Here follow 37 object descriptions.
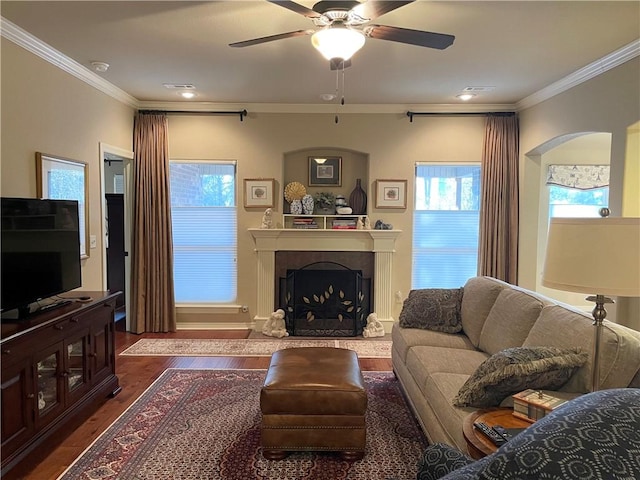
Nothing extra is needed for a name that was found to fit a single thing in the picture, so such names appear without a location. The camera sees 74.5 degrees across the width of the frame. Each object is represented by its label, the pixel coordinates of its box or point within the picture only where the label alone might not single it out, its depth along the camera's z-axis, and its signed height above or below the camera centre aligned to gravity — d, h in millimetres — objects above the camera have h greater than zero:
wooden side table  1568 -863
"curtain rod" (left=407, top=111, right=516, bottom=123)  5055 +1198
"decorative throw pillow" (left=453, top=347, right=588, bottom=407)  1850 -703
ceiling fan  2096 +997
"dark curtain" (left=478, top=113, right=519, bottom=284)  4988 +225
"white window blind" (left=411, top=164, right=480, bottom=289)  5230 -144
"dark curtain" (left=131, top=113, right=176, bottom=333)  4941 -64
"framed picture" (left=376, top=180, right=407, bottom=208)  5145 +245
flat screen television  2434 -256
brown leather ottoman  2402 -1165
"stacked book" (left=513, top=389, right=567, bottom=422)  1699 -777
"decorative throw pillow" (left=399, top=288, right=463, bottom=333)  3402 -802
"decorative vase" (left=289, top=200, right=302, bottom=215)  5156 +68
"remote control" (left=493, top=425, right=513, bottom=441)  1588 -838
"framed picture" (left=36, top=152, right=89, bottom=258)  3234 +240
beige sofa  1874 -784
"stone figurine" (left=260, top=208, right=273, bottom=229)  5094 -81
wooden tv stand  2219 -990
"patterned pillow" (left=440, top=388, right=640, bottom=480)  748 -437
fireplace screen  5145 -1035
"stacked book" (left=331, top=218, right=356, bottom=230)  5215 -137
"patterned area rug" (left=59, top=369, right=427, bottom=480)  2346 -1445
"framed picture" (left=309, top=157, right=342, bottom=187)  5316 +539
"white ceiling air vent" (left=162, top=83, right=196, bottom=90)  4281 +1296
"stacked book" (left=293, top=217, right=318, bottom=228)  5180 -128
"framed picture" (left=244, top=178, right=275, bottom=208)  5137 +272
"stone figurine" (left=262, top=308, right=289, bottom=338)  4965 -1355
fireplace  5090 -470
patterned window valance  6168 +578
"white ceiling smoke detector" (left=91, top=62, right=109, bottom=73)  3639 +1270
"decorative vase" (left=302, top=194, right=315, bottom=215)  5156 +105
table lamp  1522 -158
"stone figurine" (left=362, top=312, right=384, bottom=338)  5000 -1380
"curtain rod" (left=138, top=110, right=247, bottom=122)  5039 +1193
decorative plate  5164 +252
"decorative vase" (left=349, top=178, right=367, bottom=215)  5223 +148
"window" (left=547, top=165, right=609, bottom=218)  6176 +389
